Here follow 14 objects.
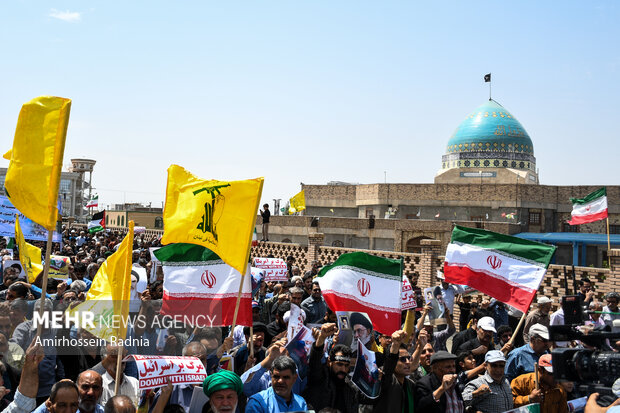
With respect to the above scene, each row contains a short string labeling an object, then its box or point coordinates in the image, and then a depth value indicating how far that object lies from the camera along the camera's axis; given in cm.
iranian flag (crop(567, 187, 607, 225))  1534
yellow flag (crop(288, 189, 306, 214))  2711
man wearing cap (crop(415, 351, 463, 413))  508
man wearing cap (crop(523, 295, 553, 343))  890
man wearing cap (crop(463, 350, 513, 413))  530
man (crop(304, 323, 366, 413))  523
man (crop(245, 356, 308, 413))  460
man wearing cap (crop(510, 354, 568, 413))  520
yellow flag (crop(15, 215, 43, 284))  946
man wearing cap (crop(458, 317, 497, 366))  686
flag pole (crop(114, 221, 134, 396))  481
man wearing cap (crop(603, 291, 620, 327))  998
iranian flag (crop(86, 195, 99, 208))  4012
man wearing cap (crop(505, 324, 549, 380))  627
